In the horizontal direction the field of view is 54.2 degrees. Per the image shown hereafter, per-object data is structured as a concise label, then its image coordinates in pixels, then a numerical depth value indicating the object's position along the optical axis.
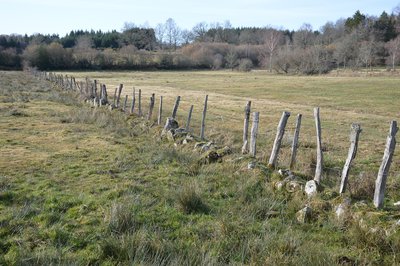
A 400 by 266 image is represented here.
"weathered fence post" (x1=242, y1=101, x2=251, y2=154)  12.18
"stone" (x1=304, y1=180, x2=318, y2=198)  7.90
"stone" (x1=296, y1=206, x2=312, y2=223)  7.00
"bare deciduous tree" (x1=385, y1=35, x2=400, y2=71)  92.20
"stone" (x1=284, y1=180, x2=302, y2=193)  8.29
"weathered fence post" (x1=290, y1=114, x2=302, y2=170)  10.39
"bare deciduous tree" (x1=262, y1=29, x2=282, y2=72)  121.16
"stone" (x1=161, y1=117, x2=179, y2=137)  15.10
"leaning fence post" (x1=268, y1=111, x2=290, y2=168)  10.12
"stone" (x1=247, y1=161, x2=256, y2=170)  9.75
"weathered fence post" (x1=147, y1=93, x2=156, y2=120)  18.60
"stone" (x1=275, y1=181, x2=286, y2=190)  8.54
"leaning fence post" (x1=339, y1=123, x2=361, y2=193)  8.07
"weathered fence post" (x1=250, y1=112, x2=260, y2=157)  11.52
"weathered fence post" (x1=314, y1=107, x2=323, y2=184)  8.87
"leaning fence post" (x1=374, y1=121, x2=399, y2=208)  7.30
